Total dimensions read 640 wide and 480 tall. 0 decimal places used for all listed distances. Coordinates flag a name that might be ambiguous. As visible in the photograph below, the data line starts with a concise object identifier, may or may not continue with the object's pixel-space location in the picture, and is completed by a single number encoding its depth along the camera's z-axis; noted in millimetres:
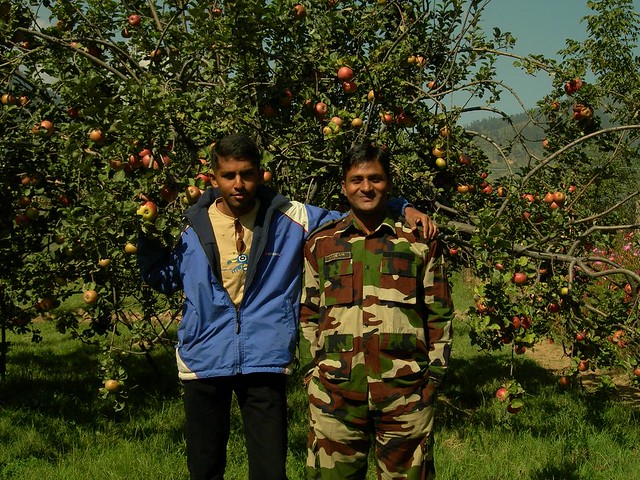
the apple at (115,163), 2678
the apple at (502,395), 3362
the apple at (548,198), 3812
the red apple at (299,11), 3357
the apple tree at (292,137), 2725
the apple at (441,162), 3551
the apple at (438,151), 3525
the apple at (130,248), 2518
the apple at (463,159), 3732
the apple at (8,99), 3842
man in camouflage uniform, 2047
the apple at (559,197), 3787
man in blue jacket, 2205
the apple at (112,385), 3115
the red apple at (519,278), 3266
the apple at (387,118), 3521
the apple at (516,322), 3064
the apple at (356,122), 3228
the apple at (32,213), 3816
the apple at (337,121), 3191
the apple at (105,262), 2843
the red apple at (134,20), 3730
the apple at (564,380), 4243
